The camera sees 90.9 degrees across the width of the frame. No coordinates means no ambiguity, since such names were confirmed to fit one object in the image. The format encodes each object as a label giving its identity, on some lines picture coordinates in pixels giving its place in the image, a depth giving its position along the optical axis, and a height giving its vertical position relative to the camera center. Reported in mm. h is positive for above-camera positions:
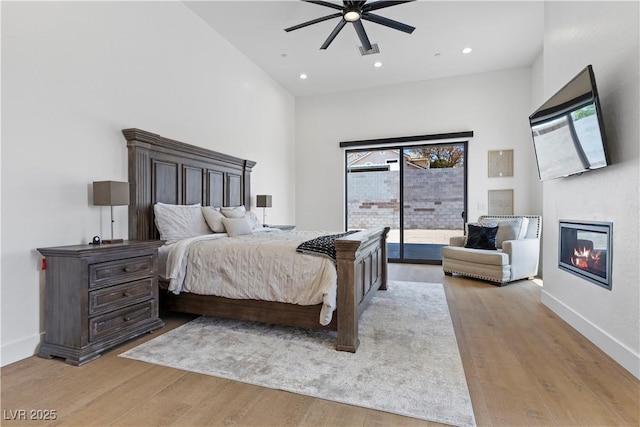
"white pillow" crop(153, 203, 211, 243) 3254 -126
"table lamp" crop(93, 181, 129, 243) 2582 +136
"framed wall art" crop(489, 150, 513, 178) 5652 +869
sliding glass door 6164 +327
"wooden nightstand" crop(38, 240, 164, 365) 2186 -662
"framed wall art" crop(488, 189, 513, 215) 5656 +164
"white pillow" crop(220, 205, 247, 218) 4020 -25
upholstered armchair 4496 -601
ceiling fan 3172 +2071
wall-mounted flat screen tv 2416 +724
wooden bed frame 2373 -223
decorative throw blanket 2461 -303
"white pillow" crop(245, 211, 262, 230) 4289 -152
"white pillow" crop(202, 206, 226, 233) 3748 -108
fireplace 2469 -342
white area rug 1753 -1047
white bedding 2465 -515
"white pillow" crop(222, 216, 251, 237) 3617 -189
